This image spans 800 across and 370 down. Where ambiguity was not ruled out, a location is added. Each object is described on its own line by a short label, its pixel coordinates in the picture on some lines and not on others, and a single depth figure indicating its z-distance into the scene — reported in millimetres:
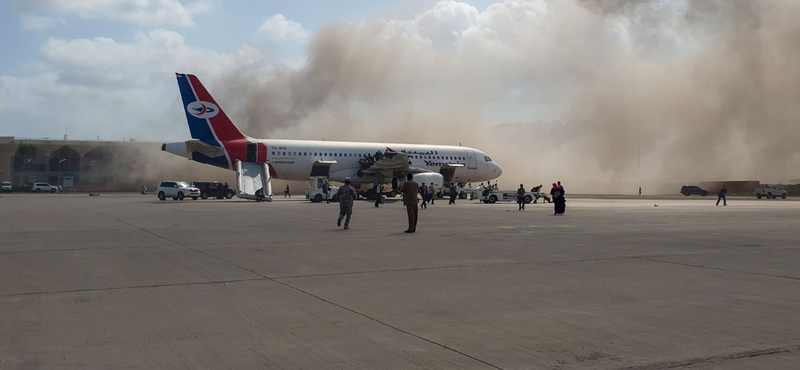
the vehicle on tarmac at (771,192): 55375
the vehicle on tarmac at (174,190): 42531
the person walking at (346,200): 16266
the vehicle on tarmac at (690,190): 65906
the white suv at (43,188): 72938
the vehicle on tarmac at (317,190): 39156
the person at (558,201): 24609
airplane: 40406
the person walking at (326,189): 39438
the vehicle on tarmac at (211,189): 46156
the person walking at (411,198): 15467
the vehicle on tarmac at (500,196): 40188
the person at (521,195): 29750
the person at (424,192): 30531
